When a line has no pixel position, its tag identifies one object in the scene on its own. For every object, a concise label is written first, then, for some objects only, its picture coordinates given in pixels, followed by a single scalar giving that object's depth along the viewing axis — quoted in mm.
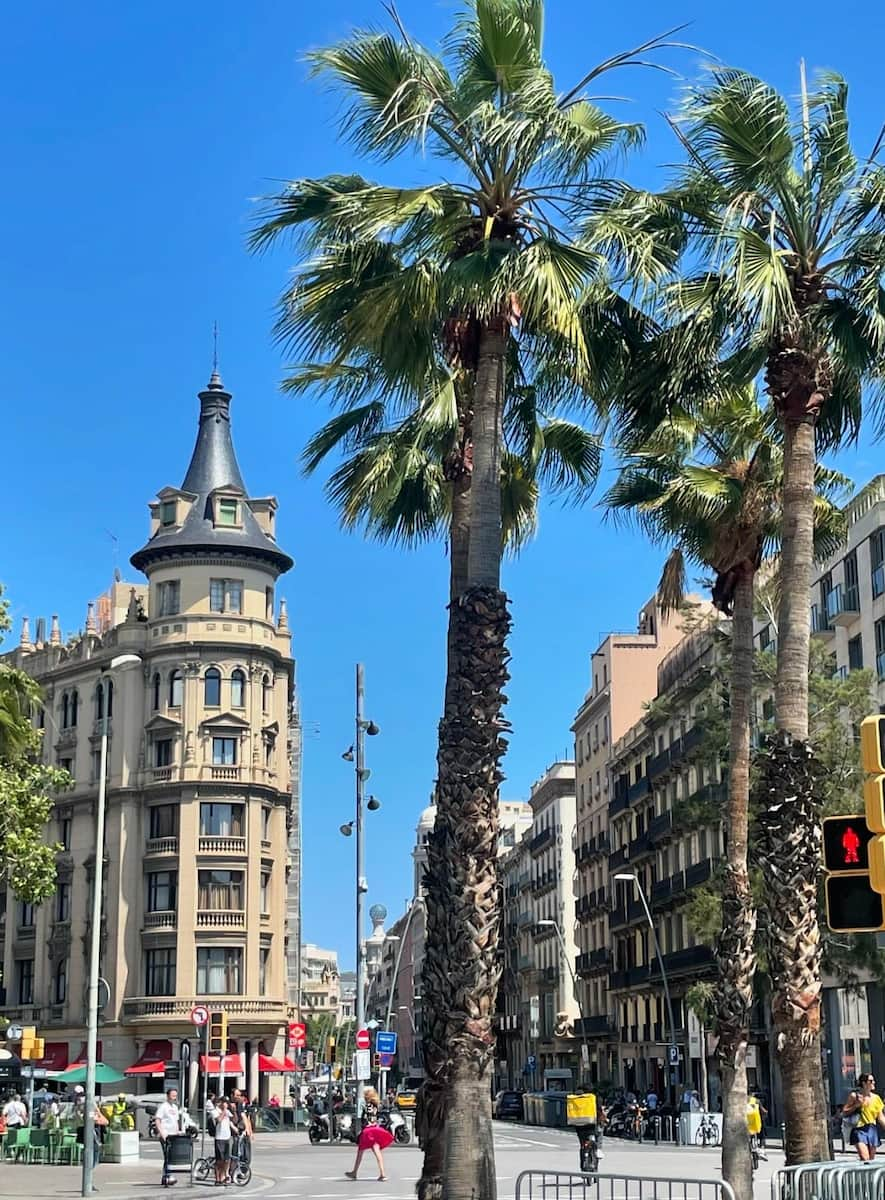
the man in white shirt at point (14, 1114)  44438
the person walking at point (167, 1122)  33625
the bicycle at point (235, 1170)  33938
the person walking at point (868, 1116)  23609
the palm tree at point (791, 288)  17125
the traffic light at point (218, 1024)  35712
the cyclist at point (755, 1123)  35312
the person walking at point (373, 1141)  33562
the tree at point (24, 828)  34438
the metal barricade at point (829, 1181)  14188
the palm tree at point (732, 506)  23312
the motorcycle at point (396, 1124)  52062
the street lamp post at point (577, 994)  88062
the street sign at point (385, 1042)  47062
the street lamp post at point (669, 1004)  61038
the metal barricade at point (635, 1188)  14109
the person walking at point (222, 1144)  32562
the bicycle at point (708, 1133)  48594
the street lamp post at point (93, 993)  29875
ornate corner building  69000
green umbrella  49125
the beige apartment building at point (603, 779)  89500
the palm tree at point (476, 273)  15656
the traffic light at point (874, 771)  10336
